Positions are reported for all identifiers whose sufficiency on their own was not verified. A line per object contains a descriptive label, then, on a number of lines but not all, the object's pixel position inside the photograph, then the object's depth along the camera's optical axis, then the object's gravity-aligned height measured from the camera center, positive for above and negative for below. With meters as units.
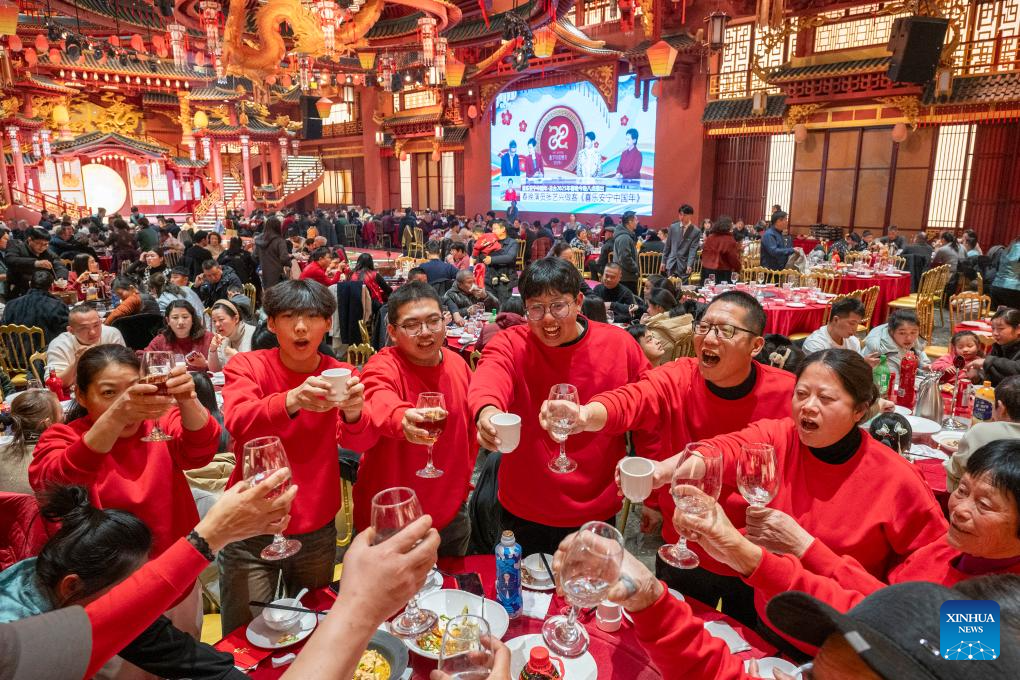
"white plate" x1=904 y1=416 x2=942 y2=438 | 3.07 -1.07
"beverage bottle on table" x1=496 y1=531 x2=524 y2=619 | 1.65 -0.97
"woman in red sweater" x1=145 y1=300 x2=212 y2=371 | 3.94 -0.82
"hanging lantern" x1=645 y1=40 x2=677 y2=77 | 10.86 +2.72
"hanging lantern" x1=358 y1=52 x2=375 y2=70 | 12.92 +3.19
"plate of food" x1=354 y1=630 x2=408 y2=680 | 1.44 -1.06
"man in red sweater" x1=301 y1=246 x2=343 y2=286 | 6.63 -0.64
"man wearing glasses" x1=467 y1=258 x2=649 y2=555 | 2.14 -0.61
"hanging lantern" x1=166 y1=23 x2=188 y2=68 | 9.67 +2.68
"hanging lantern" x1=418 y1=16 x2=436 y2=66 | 9.45 +2.71
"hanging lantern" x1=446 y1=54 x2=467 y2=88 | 12.77 +2.90
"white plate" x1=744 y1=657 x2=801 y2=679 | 1.43 -1.06
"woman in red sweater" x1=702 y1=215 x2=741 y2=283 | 8.29 -0.50
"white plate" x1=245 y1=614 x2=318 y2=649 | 1.57 -1.08
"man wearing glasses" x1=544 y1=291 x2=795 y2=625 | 1.98 -0.61
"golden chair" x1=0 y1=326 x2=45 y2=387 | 5.01 -1.13
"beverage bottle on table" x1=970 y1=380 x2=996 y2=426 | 2.93 -0.91
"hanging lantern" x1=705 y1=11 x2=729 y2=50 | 9.86 +2.95
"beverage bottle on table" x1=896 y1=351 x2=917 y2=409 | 3.52 -0.95
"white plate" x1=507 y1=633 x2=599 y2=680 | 1.45 -1.07
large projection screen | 14.90 +1.58
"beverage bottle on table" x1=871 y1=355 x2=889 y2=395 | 3.49 -0.91
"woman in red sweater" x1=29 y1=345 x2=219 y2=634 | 1.79 -0.72
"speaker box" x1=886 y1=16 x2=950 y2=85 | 8.90 +2.41
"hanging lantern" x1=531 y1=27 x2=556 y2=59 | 10.99 +3.04
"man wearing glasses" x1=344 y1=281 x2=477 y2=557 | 2.07 -0.70
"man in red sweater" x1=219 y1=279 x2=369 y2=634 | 1.94 -0.70
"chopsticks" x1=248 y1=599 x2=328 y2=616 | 1.62 -1.03
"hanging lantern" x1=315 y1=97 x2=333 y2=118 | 12.21 +2.06
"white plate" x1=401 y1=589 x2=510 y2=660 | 1.60 -1.06
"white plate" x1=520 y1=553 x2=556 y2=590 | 1.78 -1.05
